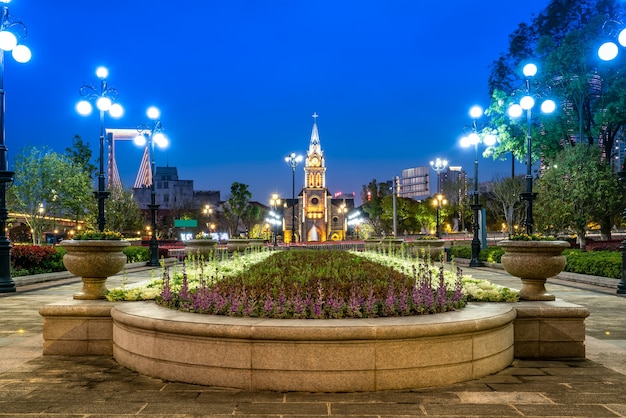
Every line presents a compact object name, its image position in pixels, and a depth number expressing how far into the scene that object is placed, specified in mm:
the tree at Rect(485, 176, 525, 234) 53856
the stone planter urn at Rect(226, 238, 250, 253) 32459
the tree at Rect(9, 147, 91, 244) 38031
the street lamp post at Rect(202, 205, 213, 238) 80538
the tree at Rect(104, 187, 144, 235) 50159
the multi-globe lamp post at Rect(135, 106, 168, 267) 25516
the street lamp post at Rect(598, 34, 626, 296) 11236
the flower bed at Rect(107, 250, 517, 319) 7035
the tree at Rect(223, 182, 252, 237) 72062
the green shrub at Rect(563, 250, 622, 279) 19938
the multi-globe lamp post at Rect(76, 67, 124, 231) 15513
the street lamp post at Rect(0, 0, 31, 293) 16250
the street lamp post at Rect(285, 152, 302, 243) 53281
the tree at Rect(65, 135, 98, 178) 60469
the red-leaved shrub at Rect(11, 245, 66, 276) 21594
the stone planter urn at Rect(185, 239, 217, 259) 24859
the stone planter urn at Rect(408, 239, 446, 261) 25719
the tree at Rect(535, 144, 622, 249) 30688
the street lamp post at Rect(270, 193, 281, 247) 60656
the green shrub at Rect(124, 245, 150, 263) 30933
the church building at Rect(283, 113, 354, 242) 112188
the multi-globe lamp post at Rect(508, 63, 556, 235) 17631
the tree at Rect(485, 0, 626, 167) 32188
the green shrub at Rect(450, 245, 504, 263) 29541
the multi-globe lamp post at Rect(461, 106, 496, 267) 29406
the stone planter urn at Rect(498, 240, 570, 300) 8406
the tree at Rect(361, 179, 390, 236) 99875
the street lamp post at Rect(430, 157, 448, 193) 48594
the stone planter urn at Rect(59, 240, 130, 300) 8602
